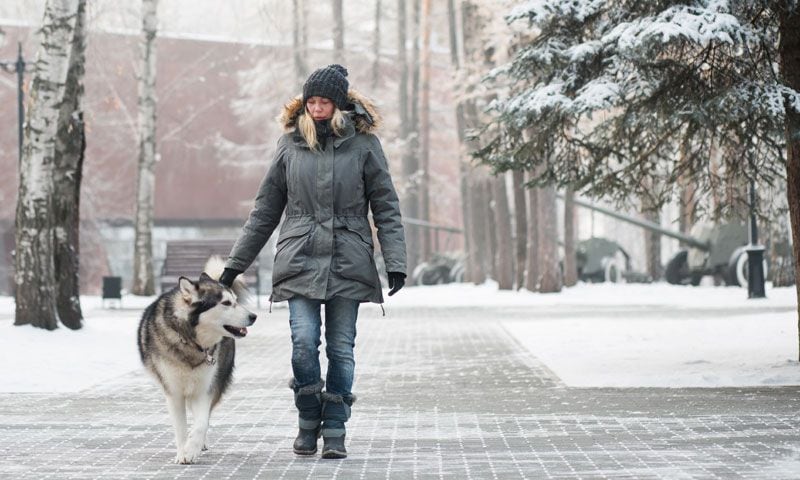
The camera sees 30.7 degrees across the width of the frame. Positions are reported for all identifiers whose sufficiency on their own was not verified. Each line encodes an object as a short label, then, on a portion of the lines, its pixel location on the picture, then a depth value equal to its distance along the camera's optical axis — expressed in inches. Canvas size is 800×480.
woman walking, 318.3
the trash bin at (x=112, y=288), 1106.1
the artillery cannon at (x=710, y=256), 1342.3
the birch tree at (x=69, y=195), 701.3
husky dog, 320.8
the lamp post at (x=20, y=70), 1143.0
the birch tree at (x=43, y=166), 666.8
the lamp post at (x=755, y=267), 1105.4
